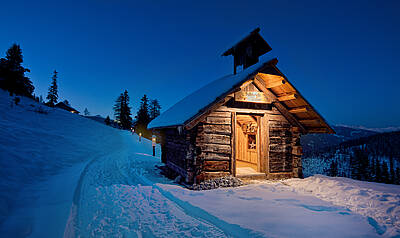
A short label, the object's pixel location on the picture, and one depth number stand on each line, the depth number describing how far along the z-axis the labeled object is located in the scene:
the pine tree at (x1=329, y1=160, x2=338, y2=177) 69.46
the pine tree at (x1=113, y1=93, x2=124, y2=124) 58.54
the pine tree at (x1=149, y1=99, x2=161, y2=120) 65.12
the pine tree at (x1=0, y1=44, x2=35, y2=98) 25.19
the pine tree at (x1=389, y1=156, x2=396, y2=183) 48.97
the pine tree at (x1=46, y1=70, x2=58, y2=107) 51.91
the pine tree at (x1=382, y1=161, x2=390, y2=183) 48.19
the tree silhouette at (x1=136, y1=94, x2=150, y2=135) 50.52
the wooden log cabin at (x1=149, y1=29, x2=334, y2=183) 7.43
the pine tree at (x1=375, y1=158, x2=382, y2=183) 48.78
